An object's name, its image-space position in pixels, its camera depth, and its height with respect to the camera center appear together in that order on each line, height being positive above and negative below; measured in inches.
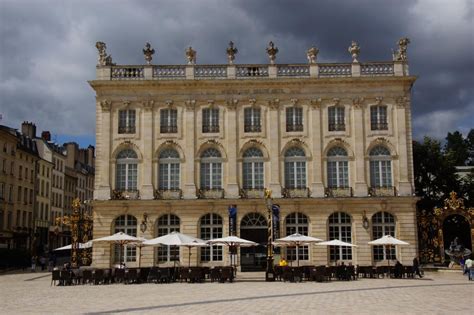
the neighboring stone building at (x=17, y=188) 2039.9 +202.4
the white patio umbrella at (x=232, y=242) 1127.6 +0.8
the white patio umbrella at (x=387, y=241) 1196.6 +1.4
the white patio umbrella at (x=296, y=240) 1137.9 +3.9
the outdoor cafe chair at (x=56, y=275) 1043.4 -56.6
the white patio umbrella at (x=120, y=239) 1137.4 +7.2
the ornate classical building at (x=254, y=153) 1403.8 +217.7
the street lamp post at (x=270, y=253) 1092.5 -20.1
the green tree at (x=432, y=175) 1784.0 +203.7
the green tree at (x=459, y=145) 2379.4 +445.8
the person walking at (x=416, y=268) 1173.1 -52.3
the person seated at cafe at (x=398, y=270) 1150.0 -55.0
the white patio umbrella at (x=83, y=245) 1326.5 -5.0
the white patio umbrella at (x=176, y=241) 1072.8 +2.9
